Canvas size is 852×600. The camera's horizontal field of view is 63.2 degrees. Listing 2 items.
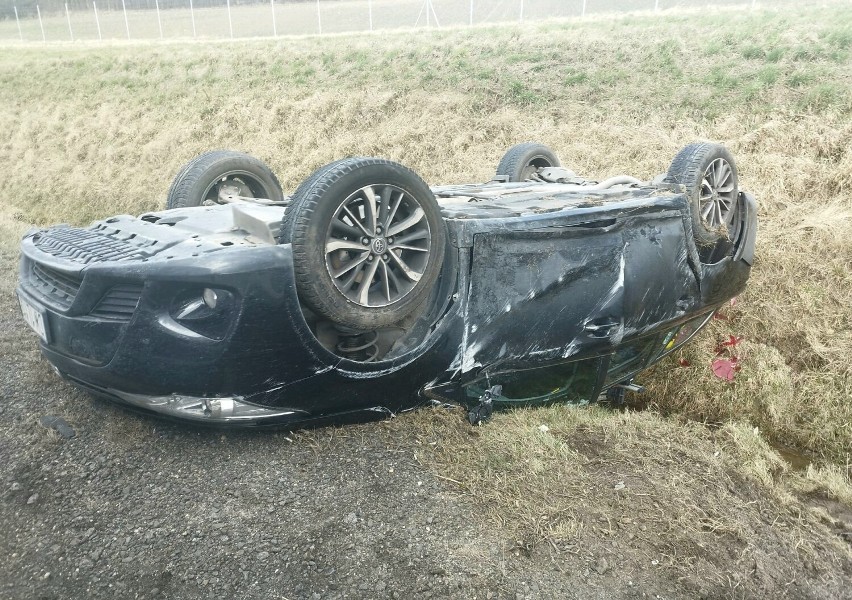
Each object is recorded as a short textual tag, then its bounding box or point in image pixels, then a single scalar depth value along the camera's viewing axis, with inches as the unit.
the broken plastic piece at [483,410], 128.1
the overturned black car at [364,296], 102.5
